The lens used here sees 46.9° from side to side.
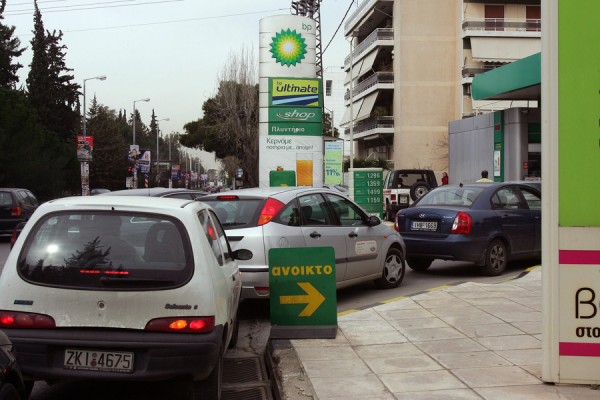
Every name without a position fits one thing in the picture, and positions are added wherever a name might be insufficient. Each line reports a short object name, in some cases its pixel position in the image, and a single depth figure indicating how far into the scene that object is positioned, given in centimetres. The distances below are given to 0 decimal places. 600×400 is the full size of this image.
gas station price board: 2478
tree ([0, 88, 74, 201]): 3819
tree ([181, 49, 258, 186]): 5272
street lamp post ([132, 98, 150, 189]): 5732
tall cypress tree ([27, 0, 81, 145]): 6384
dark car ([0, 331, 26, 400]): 361
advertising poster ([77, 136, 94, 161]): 4094
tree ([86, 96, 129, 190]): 7244
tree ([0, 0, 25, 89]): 5529
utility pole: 3544
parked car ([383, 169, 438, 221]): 2594
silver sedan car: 825
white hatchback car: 460
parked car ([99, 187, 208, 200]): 1214
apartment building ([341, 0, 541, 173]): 5162
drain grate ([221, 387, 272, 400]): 561
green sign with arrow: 701
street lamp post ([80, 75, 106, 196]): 3948
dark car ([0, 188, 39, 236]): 2047
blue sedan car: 1148
